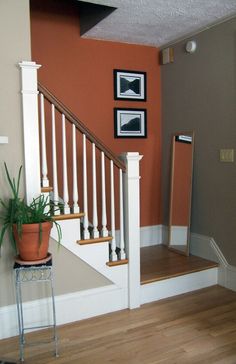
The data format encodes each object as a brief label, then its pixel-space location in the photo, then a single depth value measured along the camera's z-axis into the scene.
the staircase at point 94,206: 2.55
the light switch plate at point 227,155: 3.32
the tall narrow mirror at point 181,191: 3.82
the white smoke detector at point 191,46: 3.63
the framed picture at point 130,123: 3.96
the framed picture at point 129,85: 3.93
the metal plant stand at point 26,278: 2.30
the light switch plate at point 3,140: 2.44
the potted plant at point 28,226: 2.29
